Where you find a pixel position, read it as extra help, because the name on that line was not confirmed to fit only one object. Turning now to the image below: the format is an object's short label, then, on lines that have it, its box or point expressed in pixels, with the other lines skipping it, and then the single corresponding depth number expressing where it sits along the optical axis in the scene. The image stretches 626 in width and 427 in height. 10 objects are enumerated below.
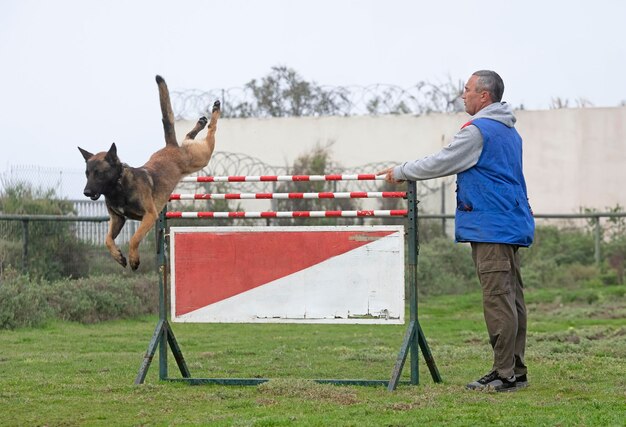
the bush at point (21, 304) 13.50
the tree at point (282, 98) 31.05
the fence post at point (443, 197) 26.59
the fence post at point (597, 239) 20.19
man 7.71
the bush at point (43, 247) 15.68
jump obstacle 8.19
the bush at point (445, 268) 19.23
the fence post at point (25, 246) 15.62
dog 8.76
